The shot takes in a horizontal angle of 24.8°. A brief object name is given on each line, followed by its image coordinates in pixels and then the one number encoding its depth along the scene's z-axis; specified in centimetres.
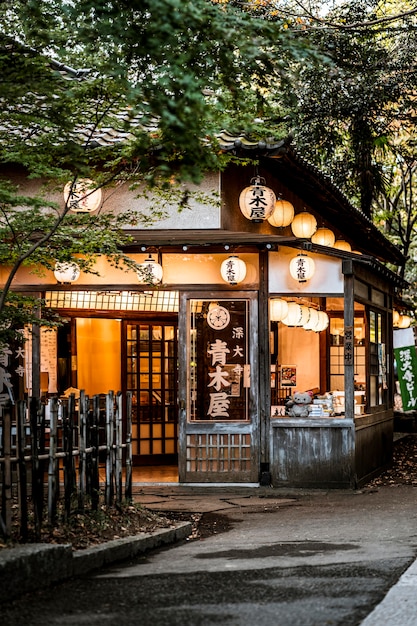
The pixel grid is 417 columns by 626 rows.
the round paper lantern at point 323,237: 1914
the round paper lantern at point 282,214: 1672
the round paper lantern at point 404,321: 2855
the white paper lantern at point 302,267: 1641
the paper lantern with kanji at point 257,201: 1577
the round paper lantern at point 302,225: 1730
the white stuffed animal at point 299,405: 1694
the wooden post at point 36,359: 1719
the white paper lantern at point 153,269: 1611
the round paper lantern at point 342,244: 2052
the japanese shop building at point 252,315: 1616
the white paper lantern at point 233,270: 1627
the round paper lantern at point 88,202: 1488
